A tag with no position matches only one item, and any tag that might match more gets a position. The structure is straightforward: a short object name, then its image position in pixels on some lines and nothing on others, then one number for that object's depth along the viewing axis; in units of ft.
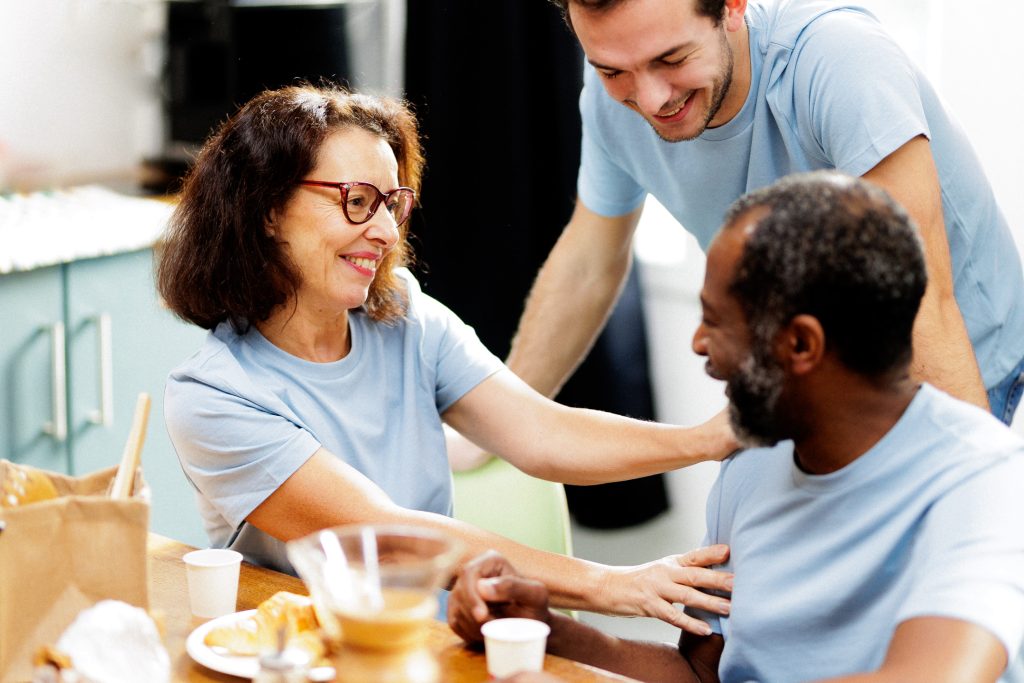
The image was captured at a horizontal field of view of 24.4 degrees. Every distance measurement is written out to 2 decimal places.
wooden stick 7.99
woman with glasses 9.32
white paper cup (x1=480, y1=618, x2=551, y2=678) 8.10
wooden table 8.23
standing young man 9.09
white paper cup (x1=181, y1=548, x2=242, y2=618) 8.61
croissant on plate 8.19
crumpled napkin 7.58
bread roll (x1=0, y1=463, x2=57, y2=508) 8.19
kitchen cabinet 13.98
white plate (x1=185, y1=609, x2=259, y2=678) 8.12
